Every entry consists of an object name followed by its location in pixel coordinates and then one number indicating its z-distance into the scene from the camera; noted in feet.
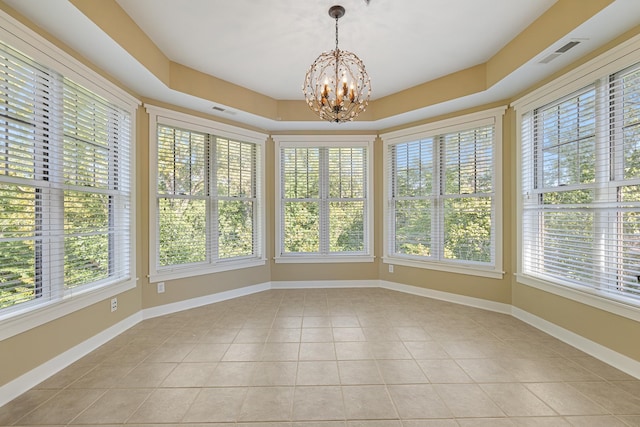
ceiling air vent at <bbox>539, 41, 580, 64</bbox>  8.15
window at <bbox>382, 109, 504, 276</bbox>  12.62
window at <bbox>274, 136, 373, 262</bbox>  15.99
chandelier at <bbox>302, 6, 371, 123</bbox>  7.83
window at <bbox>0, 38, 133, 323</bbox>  6.77
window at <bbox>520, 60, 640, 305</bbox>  7.71
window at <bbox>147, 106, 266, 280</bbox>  12.10
